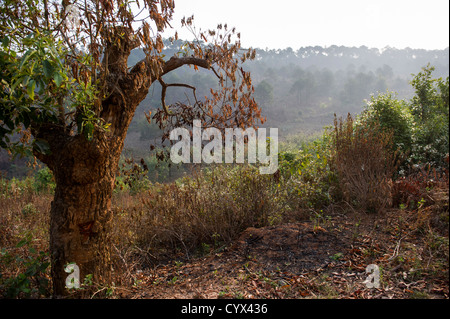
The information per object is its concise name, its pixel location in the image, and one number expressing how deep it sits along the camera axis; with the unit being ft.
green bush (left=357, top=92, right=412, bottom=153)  18.51
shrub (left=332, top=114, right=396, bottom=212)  12.15
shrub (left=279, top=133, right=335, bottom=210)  13.80
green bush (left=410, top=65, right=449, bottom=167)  15.43
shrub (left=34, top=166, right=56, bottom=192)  26.54
